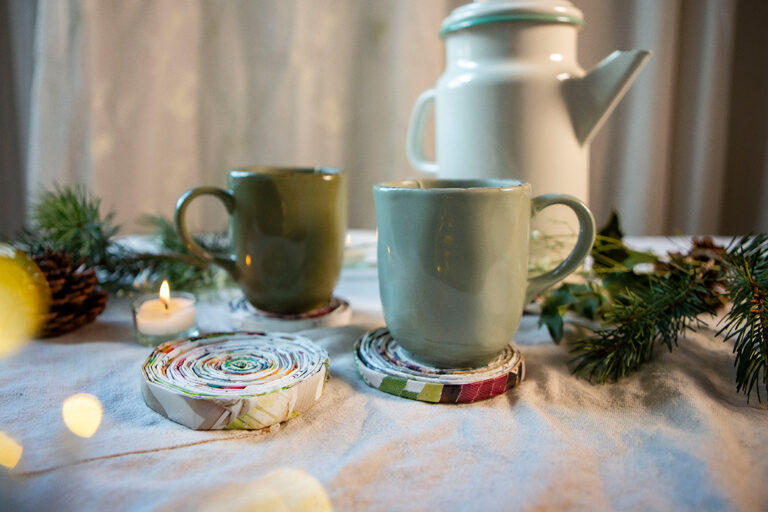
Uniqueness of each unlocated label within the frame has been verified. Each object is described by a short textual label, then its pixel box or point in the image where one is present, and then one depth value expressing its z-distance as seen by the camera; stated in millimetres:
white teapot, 637
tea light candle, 560
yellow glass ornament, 546
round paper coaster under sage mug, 436
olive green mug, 564
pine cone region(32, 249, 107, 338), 574
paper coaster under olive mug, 592
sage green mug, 425
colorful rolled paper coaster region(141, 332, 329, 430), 392
